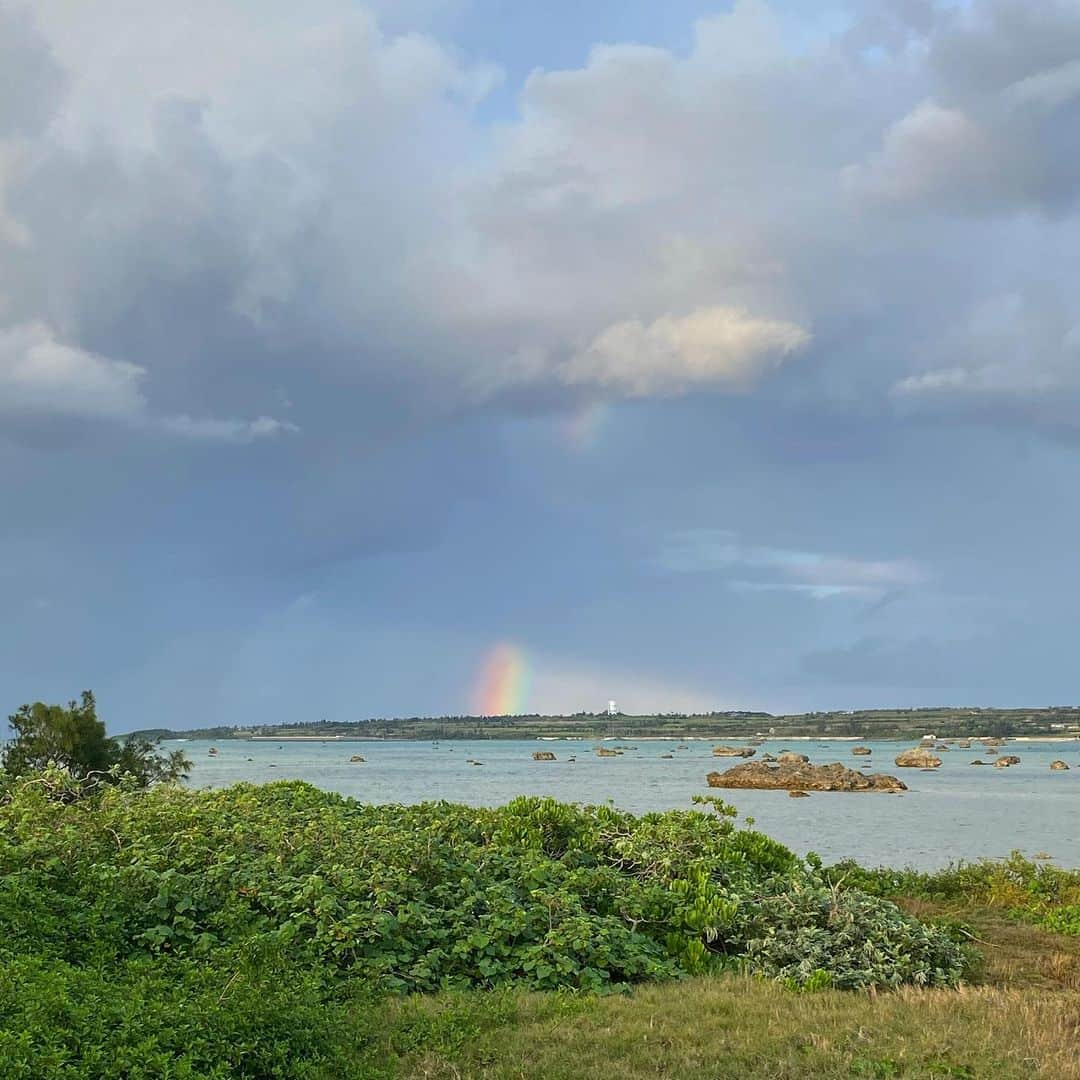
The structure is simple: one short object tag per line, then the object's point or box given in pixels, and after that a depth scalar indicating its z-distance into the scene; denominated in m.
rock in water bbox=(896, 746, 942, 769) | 106.06
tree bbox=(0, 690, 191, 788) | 33.47
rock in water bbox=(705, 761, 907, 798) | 72.93
